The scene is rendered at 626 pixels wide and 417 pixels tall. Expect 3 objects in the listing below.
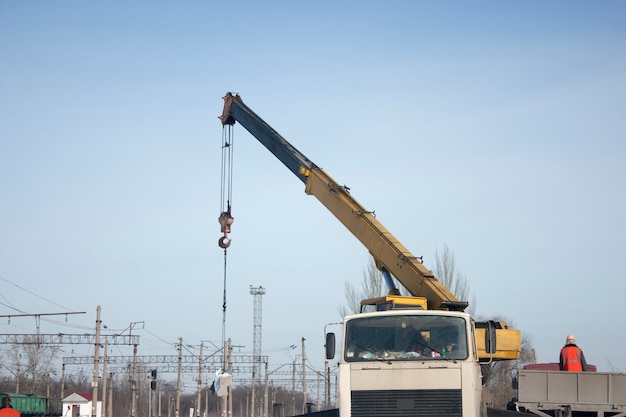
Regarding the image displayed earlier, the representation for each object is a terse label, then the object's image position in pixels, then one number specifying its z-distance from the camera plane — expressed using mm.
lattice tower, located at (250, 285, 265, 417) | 73900
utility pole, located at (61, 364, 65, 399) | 78225
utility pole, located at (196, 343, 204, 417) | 61750
